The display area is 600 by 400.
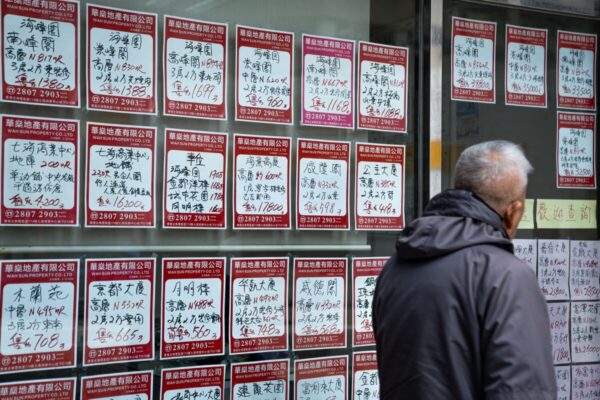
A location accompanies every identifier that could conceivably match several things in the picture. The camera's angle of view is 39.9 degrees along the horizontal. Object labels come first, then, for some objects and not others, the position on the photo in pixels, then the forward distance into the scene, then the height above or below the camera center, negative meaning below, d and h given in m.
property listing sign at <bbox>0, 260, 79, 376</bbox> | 3.70 -0.56
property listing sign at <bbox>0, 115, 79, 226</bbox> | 3.73 +0.10
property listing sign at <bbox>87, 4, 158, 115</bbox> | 3.95 +0.64
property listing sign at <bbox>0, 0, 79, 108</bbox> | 3.75 +0.64
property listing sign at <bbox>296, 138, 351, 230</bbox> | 4.44 +0.04
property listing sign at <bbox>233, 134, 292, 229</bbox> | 4.27 +0.05
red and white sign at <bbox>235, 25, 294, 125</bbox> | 4.31 +0.62
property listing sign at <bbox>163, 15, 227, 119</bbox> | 4.12 +0.63
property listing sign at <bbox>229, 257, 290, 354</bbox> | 4.25 -0.59
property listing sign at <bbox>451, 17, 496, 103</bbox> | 4.96 +0.80
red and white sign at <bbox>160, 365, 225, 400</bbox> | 4.07 -0.95
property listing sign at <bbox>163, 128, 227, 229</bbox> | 4.09 +0.06
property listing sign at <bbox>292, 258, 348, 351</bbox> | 4.42 -0.60
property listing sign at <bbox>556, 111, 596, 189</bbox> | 5.30 +0.27
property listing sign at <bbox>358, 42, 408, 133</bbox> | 4.65 +0.60
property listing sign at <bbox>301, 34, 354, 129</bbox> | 4.49 +0.61
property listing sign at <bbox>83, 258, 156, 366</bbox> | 3.89 -0.56
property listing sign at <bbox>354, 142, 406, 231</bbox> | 4.61 +0.03
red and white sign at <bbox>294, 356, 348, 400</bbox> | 4.43 -1.01
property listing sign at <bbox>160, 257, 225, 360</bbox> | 4.07 -0.57
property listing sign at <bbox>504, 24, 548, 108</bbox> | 5.13 +0.79
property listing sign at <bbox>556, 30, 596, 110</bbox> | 5.32 +0.79
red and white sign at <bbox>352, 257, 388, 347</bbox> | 4.60 -0.59
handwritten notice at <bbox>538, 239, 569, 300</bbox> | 5.23 -0.48
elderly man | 2.68 -0.37
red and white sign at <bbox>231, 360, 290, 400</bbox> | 4.25 -0.98
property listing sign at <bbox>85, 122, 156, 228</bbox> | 3.92 +0.08
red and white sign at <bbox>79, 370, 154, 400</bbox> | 3.90 -0.93
